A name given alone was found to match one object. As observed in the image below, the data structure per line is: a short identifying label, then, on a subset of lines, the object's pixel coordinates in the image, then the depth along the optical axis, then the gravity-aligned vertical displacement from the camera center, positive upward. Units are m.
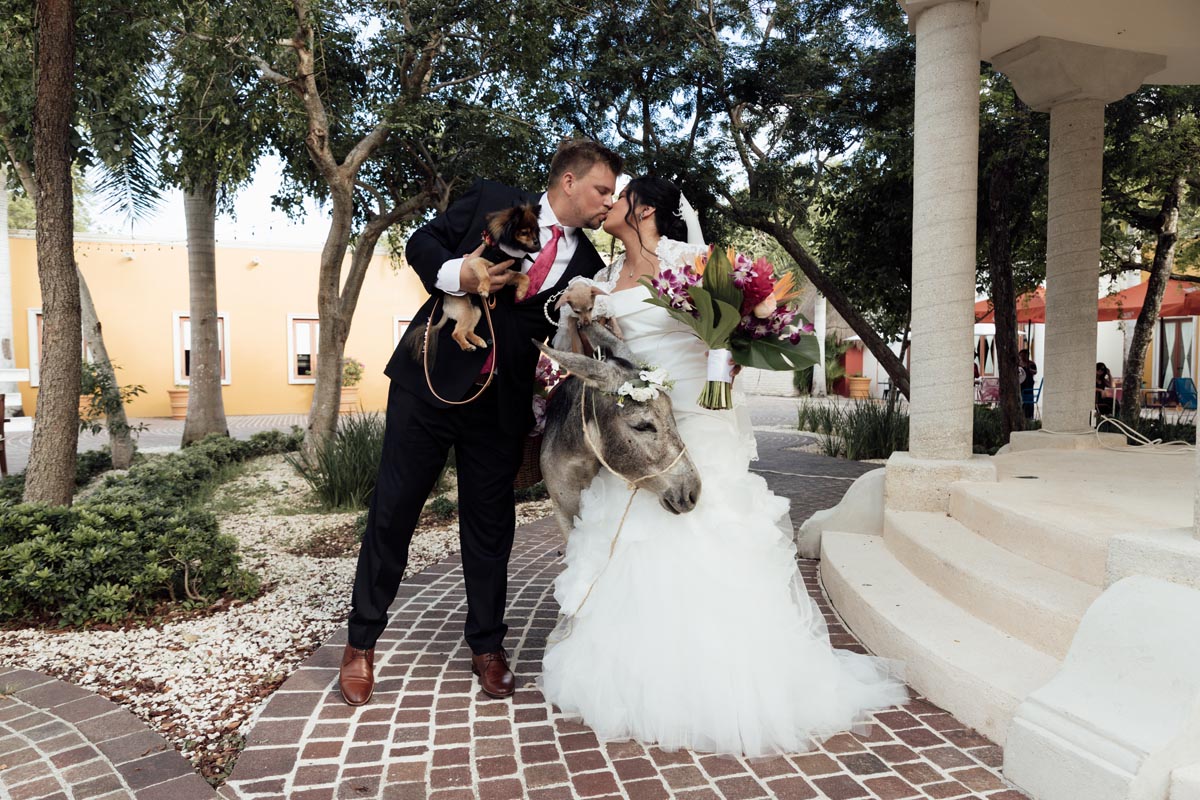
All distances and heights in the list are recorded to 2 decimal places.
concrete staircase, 2.98 -1.05
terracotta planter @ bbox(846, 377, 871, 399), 28.45 -0.40
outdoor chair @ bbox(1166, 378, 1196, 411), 17.62 -0.39
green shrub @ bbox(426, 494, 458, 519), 7.26 -1.27
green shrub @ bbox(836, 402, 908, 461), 11.23 -0.88
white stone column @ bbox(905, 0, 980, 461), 4.86 +0.99
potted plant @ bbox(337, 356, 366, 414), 22.67 -0.17
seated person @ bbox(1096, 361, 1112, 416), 12.08 -0.22
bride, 2.81 -0.90
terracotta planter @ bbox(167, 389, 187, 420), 21.56 -0.71
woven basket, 3.56 -0.42
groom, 3.11 -0.17
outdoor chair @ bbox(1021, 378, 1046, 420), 14.76 -0.46
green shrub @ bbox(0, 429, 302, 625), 4.28 -1.09
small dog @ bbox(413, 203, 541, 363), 2.89 +0.43
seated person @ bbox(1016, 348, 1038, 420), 14.19 -0.06
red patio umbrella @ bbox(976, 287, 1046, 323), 14.79 +1.28
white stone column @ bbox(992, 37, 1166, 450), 6.45 +1.54
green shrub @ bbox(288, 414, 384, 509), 7.86 -0.99
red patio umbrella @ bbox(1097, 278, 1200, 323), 13.25 +1.27
